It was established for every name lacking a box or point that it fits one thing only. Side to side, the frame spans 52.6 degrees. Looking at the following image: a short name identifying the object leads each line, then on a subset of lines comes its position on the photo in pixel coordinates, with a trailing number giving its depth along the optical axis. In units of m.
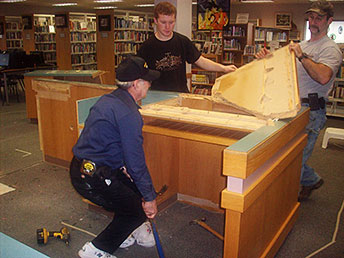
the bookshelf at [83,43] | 11.27
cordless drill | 2.50
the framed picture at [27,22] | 11.90
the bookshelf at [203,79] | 7.69
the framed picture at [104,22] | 10.24
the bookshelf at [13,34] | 13.04
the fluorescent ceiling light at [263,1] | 12.24
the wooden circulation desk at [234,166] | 1.66
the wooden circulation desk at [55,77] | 4.39
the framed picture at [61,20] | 10.80
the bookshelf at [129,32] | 10.91
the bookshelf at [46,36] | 12.34
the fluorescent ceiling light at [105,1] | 12.74
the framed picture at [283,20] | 12.98
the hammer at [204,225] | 2.62
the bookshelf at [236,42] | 8.25
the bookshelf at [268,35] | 9.49
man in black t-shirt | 3.11
